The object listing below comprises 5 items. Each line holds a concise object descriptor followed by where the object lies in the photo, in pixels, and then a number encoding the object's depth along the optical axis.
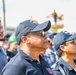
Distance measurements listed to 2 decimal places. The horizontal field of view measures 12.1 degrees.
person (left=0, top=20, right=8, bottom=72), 4.93
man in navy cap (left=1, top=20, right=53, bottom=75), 4.08
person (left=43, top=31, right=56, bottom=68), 8.08
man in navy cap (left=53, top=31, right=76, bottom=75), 5.19
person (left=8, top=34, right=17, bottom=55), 7.89
